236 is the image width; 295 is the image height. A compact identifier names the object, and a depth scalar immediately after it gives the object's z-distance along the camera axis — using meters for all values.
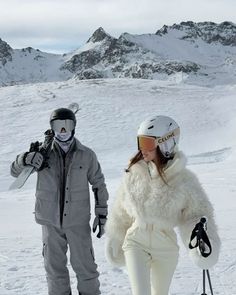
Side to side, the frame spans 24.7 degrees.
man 4.65
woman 3.94
